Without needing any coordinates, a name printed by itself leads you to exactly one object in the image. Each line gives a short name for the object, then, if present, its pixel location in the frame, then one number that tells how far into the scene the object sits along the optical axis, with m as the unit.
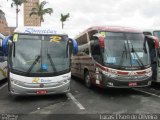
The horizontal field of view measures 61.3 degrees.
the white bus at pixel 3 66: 7.41
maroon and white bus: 5.62
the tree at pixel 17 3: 23.80
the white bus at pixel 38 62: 5.13
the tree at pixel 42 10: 25.24
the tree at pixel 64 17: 26.74
